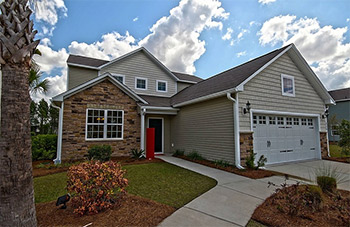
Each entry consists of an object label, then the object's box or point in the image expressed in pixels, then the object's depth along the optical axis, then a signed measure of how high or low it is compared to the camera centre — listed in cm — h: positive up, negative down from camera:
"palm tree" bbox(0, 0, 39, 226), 248 +3
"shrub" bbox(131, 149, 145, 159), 973 -144
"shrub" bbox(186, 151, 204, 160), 953 -153
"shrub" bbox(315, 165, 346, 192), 466 -146
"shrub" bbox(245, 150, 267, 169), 760 -146
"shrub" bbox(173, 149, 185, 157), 1104 -158
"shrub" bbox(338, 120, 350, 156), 1036 -55
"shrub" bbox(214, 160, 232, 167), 788 -160
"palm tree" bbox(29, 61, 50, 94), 1019 +269
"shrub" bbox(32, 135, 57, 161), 901 -102
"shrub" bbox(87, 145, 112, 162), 815 -116
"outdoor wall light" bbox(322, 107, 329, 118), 1102 +82
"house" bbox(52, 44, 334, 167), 816 +64
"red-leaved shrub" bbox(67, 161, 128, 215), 335 -112
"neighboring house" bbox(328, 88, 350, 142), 2116 +213
